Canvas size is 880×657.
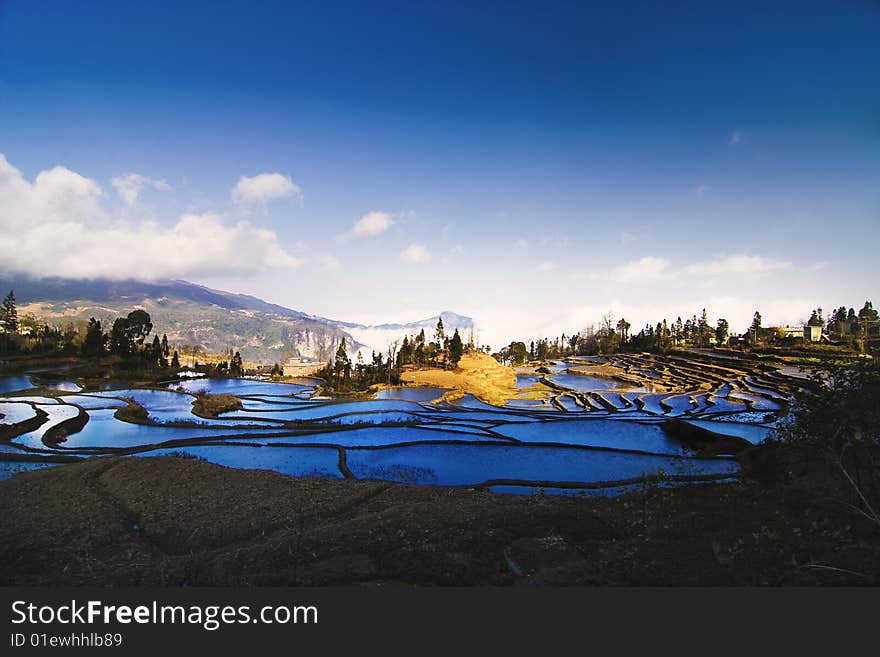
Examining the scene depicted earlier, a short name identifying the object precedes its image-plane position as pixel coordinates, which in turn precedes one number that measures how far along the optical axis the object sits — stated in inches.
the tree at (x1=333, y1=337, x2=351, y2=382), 1656.1
